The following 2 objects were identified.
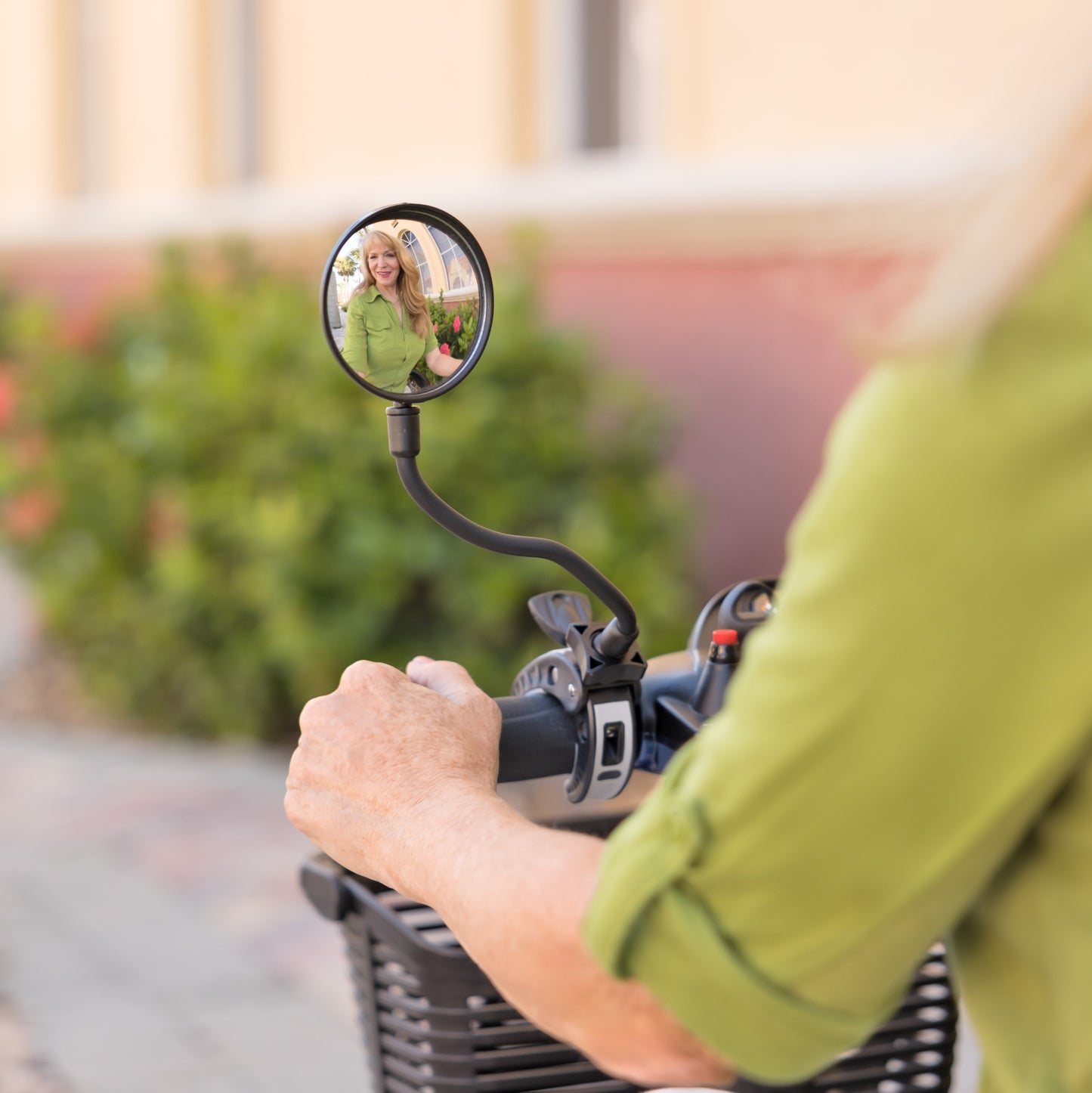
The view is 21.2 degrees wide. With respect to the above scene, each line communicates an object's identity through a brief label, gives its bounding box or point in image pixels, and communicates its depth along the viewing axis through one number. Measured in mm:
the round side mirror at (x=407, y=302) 1291
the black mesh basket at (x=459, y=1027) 1372
